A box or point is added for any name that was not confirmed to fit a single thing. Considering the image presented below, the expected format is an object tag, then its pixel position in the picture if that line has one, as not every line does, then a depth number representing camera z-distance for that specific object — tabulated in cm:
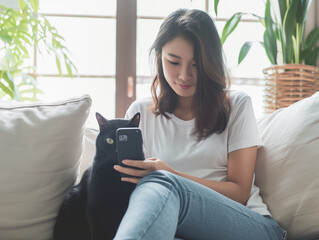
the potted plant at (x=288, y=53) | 166
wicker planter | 165
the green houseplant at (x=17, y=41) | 139
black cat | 94
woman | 90
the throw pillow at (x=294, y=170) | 100
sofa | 103
